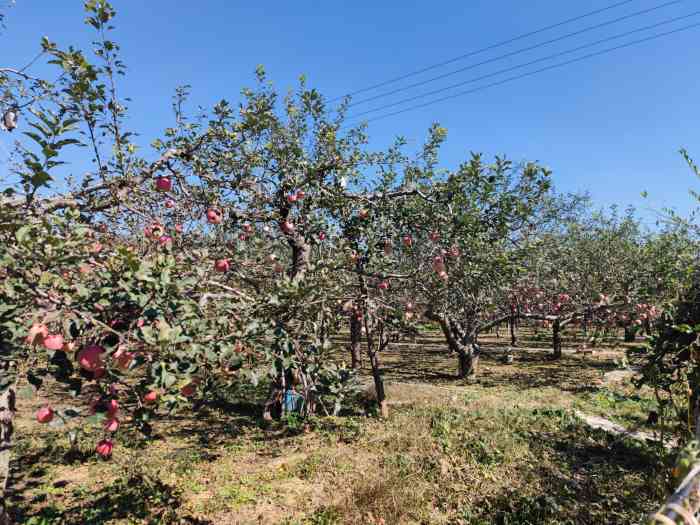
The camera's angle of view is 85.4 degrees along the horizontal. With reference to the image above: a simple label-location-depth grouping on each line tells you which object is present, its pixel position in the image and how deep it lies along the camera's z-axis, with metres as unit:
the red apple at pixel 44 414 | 2.71
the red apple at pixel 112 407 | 2.51
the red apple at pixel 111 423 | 2.53
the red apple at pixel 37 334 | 2.09
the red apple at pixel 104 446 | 3.12
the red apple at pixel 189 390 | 2.59
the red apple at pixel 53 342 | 2.16
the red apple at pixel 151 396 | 2.31
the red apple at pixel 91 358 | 2.24
